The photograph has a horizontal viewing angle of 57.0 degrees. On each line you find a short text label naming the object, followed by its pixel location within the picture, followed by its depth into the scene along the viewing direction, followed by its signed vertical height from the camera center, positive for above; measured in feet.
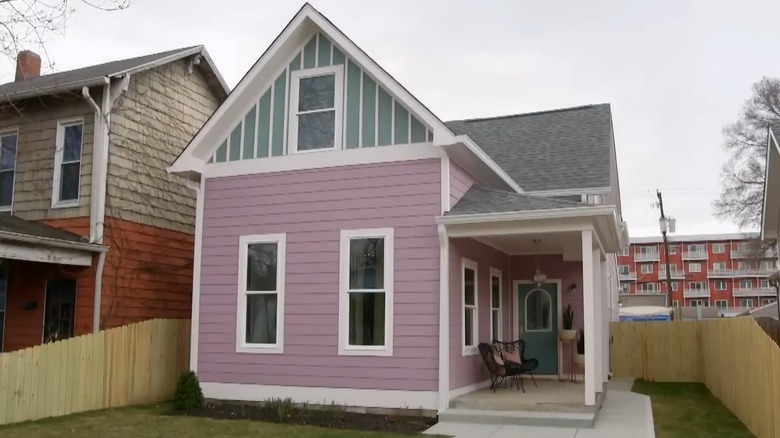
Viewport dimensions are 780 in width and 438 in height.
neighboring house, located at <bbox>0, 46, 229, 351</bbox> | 41.04 +6.29
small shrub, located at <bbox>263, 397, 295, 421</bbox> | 33.86 -4.74
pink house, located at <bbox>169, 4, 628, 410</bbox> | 34.01 +3.85
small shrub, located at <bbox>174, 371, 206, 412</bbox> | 36.76 -4.45
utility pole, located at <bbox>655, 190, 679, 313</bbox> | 103.91 +12.59
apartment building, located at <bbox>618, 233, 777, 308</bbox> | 243.60 +13.67
